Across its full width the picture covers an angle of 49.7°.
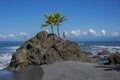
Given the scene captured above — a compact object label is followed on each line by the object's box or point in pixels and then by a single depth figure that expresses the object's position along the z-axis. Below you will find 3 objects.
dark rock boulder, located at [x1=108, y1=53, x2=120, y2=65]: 19.39
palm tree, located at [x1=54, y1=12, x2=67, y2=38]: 28.02
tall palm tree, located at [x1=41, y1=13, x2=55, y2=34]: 27.80
